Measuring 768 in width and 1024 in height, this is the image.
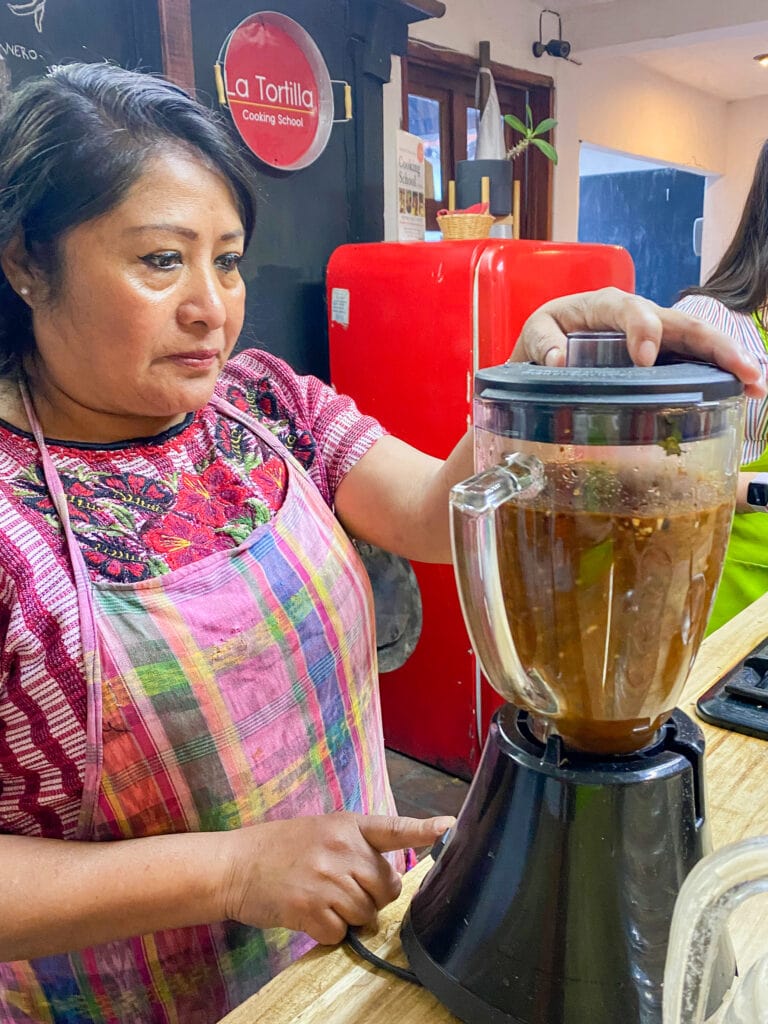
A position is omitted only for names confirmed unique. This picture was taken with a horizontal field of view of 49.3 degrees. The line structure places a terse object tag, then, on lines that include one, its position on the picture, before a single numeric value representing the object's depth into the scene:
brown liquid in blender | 0.51
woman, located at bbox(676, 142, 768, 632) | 1.63
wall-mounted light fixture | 3.69
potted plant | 2.31
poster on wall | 2.43
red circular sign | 2.09
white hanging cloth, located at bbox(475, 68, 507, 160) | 2.41
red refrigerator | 1.93
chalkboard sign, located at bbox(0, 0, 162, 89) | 1.66
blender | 0.47
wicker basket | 2.12
